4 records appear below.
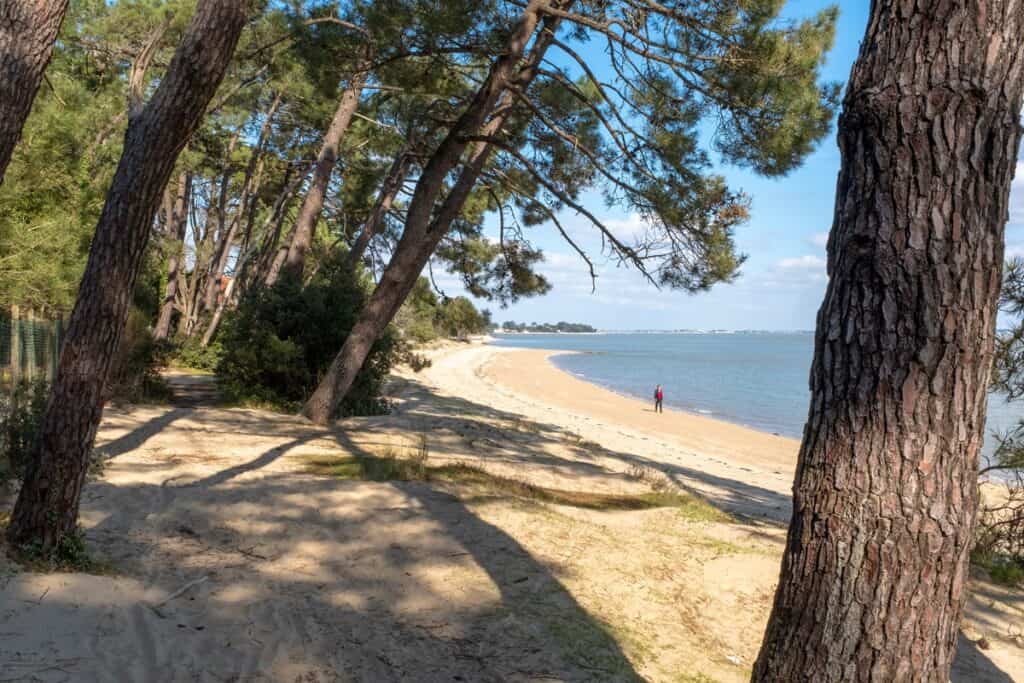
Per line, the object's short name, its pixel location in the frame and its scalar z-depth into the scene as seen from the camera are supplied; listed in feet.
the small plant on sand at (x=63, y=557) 12.06
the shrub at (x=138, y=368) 33.94
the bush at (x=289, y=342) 38.52
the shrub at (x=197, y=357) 60.95
